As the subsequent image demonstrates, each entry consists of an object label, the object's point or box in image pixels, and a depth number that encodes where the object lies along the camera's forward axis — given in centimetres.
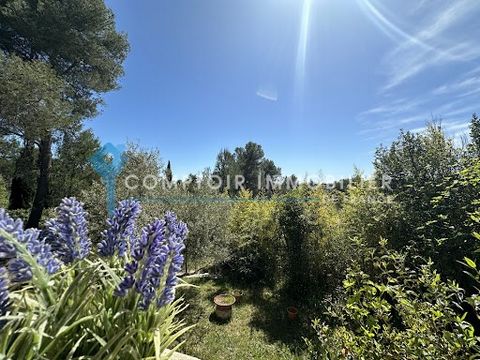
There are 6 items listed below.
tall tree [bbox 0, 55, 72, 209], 721
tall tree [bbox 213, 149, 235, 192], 2044
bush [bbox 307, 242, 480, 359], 117
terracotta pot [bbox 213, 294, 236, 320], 527
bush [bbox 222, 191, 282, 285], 729
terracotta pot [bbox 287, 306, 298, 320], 524
